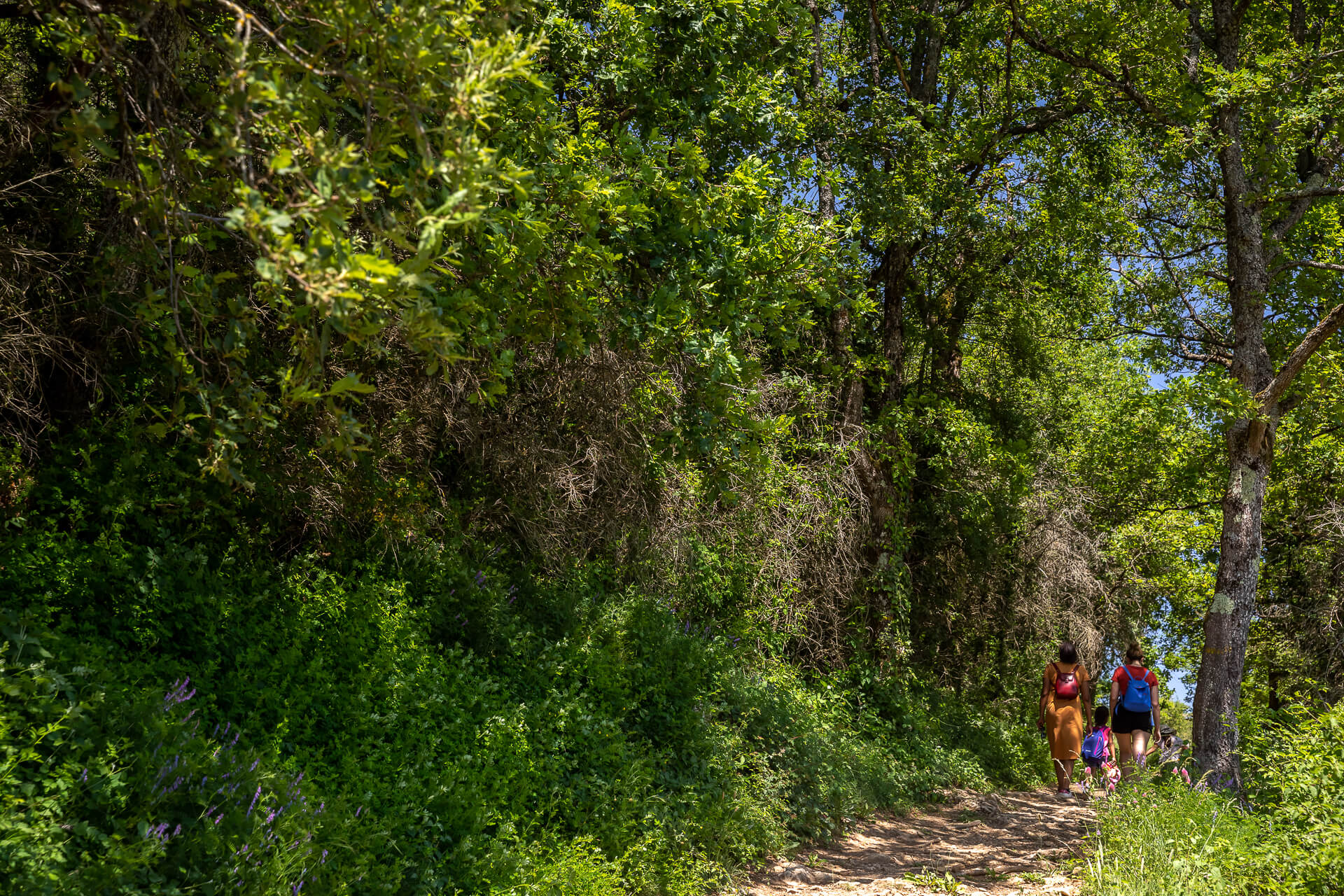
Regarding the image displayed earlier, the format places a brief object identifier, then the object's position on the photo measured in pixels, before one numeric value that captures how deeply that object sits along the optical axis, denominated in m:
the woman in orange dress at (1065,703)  10.48
